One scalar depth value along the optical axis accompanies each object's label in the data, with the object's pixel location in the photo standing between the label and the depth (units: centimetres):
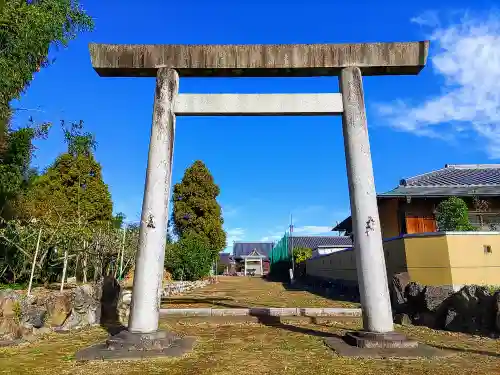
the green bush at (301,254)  3347
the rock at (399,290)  903
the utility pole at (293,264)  3279
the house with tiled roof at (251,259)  5909
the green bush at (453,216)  1212
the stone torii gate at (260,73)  631
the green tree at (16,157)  922
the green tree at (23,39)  830
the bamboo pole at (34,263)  701
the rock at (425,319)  793
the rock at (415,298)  849
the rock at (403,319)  837
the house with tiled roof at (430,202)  1493
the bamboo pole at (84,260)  979
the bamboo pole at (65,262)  792
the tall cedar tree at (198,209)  2770
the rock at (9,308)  606
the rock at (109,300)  881
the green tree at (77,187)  1902
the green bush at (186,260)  2281
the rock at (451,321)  742
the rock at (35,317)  659
